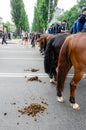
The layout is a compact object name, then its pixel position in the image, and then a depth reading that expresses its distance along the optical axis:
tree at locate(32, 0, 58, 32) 47.72
